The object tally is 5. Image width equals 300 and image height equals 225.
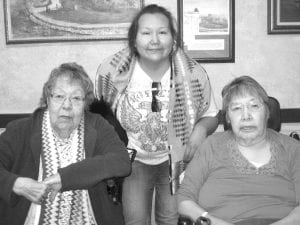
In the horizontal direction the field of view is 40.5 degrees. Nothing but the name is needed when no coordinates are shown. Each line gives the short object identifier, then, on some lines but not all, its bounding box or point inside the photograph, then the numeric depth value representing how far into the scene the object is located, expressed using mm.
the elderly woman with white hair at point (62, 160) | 1780
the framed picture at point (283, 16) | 2963
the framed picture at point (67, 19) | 2975
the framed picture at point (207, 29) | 2961
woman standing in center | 2174
